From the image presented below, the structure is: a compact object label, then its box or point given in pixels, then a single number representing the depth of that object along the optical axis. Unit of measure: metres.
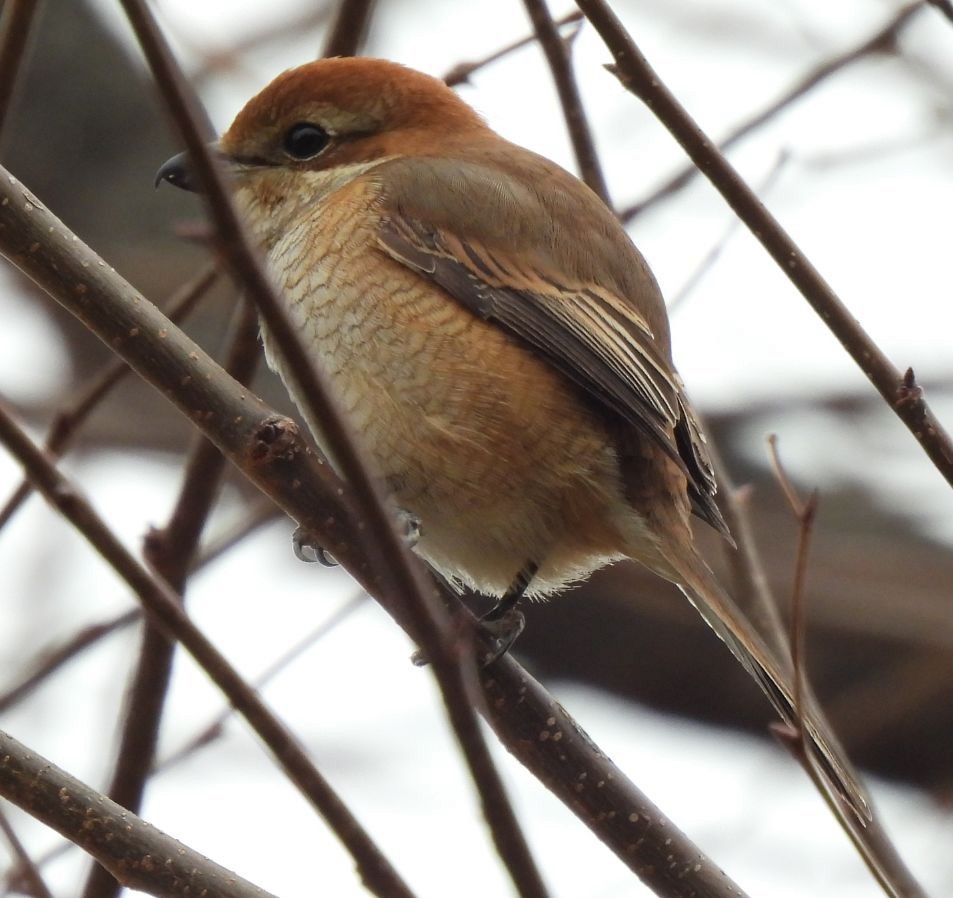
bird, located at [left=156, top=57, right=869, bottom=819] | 5.96
